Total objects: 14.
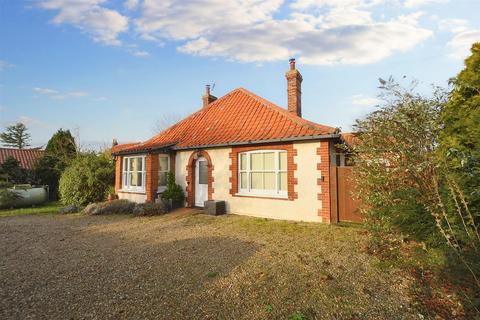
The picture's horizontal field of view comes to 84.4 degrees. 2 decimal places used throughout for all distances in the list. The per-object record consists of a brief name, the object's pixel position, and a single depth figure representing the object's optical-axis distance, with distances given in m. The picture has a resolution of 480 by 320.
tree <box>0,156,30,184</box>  18.17
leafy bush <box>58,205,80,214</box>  12.33
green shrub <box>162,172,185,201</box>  12.07
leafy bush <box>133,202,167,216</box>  11.08
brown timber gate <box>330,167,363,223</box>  8.29
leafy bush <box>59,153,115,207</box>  14.34
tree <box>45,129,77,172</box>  19.47
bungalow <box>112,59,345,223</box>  9.09
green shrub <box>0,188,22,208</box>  13.51
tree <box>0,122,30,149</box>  45.09
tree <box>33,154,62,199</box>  19.17
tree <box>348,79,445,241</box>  5.33
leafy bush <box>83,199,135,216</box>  11.71
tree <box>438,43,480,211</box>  4.59
